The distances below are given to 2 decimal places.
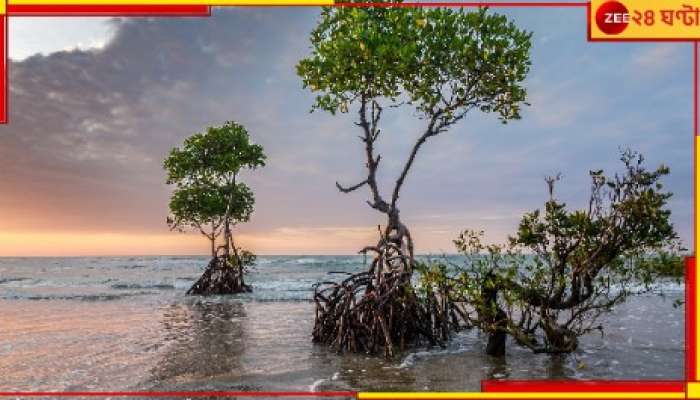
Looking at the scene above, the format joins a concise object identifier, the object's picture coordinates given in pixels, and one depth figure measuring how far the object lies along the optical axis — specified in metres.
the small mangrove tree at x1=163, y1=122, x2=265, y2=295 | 30.34
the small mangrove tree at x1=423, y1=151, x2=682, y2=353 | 11.53
